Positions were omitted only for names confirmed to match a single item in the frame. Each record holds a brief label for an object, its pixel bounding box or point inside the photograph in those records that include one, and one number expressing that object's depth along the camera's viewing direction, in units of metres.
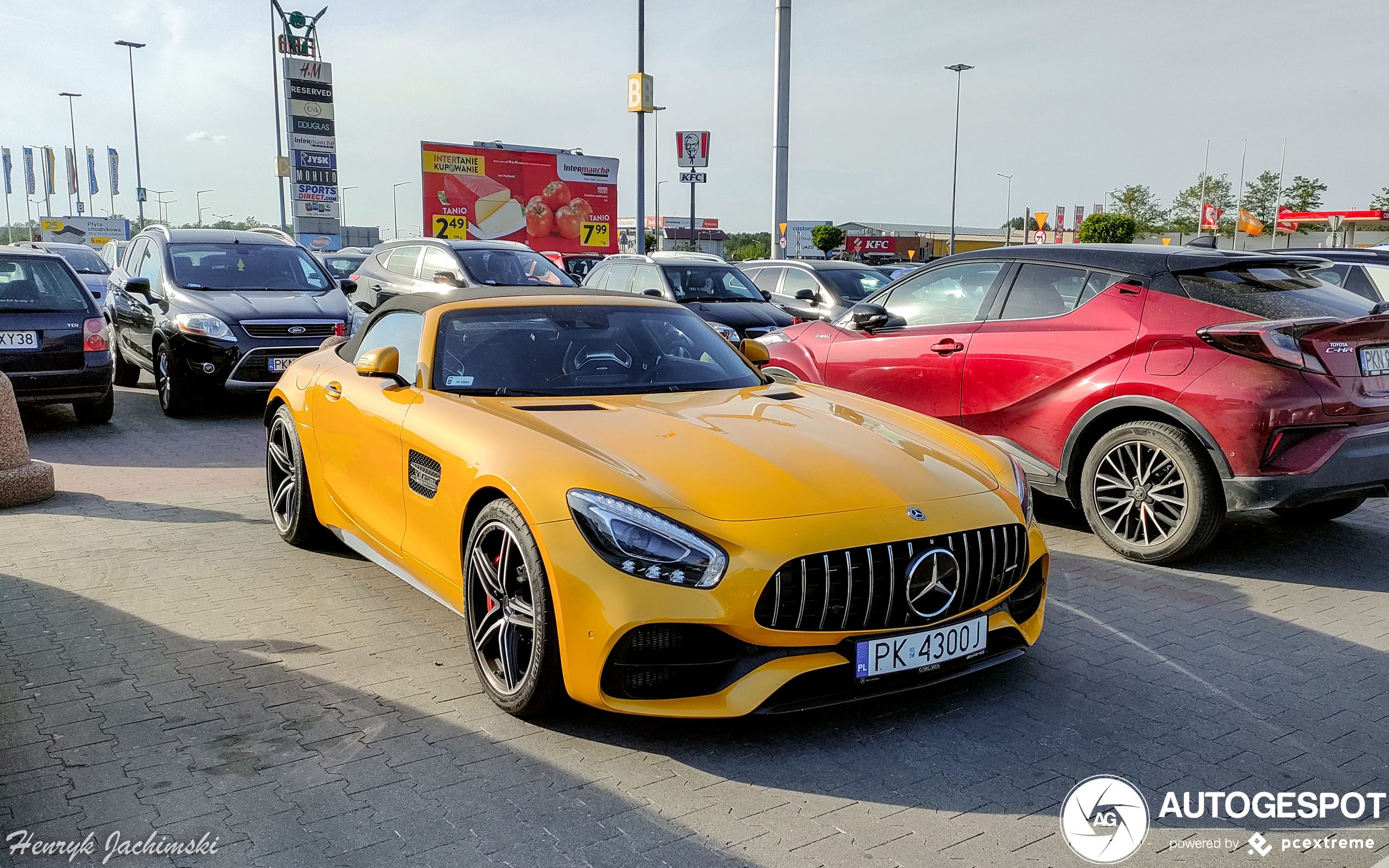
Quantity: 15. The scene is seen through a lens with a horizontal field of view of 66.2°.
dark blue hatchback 9.05
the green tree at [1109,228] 47.88
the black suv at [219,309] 10.20
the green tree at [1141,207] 73.50
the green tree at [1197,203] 69.31
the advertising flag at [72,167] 88.38
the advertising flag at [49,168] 90.81
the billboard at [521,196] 40.41
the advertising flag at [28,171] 93.31
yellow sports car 3.23
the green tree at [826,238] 60.94
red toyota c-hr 5.10
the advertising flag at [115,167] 89.25
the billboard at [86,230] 63.22
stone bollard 6.68
